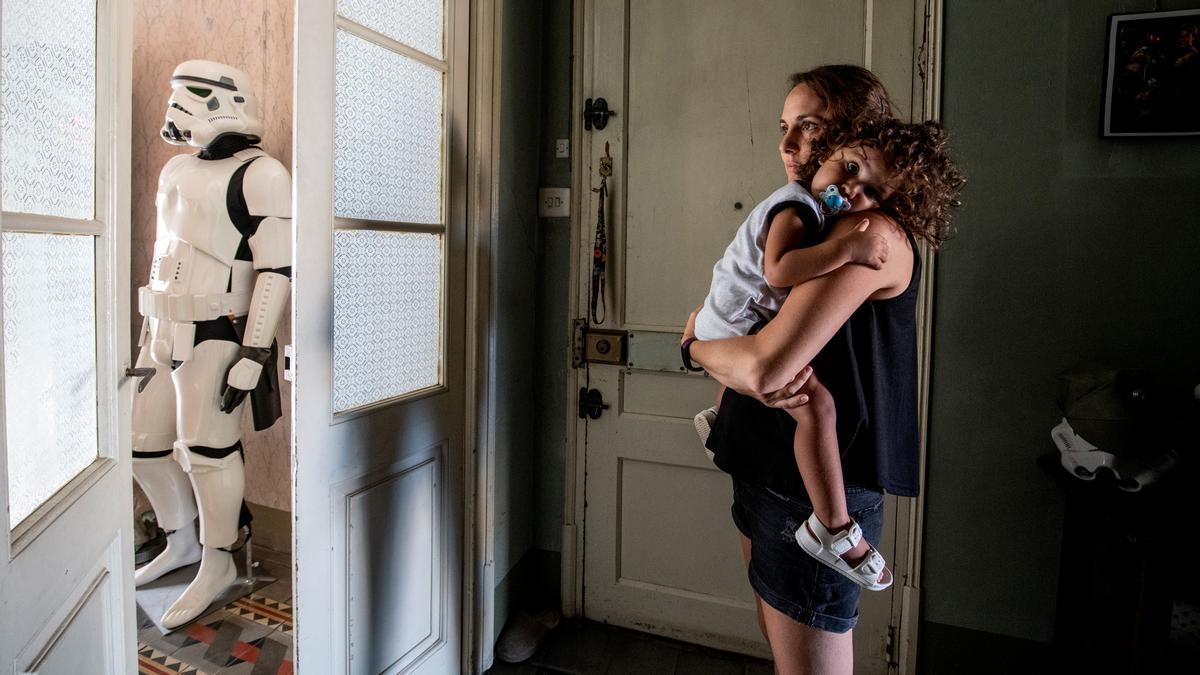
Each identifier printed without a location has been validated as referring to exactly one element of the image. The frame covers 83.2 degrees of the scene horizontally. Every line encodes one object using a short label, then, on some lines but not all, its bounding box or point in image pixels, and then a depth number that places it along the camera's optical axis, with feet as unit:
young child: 3.12
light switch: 7.45
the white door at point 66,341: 3.05
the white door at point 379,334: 4.86
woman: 3.27
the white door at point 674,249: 6.59
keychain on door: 7.19
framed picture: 5.38
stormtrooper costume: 7.16
